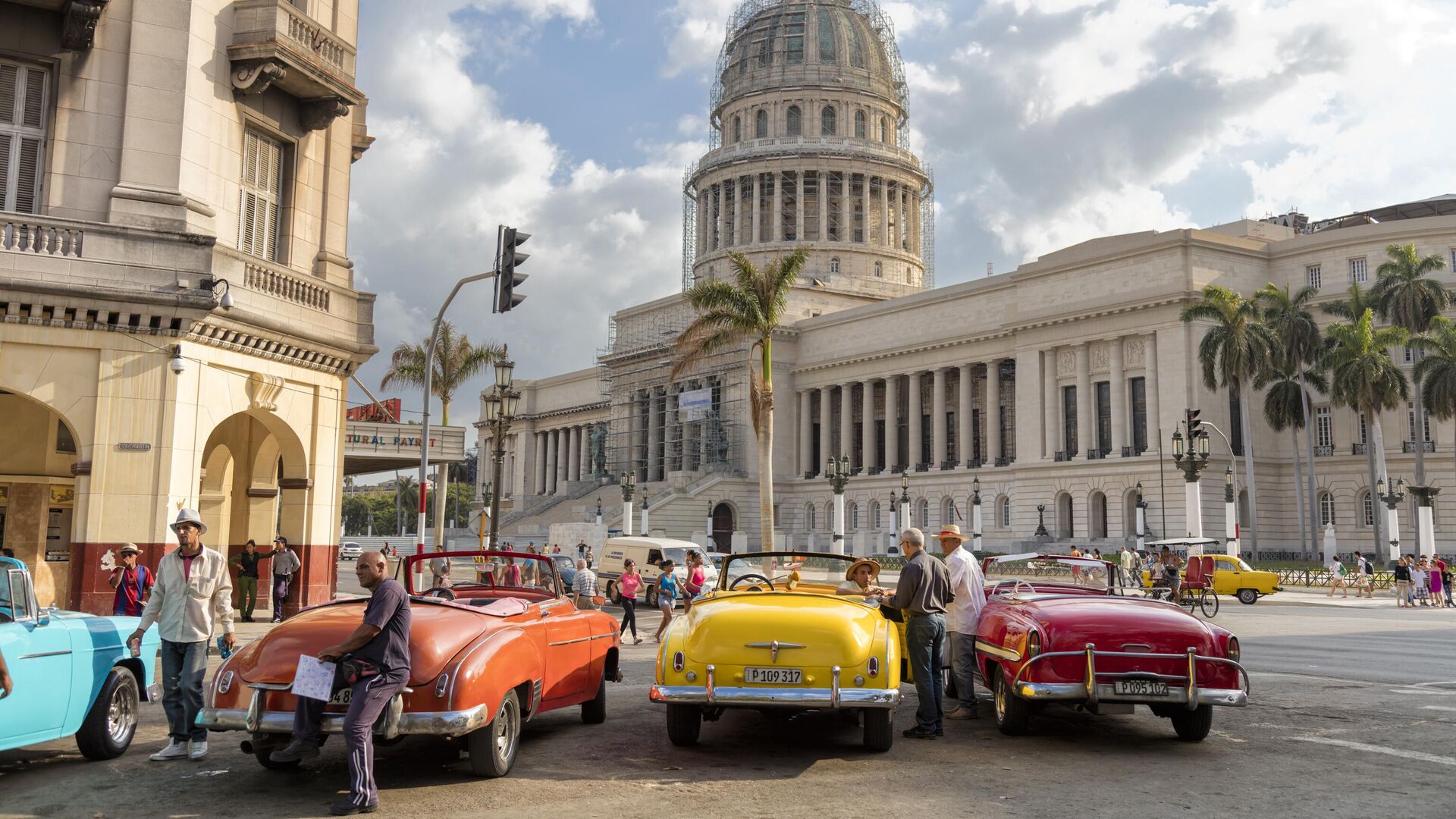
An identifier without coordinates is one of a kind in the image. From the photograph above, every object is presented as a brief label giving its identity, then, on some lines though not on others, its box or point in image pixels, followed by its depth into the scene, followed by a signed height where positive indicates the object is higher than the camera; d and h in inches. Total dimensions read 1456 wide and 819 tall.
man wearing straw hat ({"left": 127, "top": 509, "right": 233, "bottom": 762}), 361.7 -26.2
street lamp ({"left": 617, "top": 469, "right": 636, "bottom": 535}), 2444.6 +107.2
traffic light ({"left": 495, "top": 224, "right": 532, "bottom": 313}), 778.2 +184.1
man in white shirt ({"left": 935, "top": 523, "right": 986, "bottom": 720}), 451.8 -23.6
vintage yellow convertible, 359.3 -33.9
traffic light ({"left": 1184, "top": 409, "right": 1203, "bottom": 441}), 1543.7 +168.8
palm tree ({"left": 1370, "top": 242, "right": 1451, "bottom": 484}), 2105.1 +457.4
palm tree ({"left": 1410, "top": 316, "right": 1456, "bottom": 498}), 1994.3 +310.9
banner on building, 3265.3 +398.4
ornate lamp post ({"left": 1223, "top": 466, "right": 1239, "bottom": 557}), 1766.7 +47.9
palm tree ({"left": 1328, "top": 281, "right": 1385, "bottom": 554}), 2132.1 +445.4
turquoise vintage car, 318.7 -37.4
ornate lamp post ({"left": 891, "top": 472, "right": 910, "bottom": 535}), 2317.8 +96.5
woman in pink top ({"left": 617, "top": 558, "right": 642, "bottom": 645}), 810.8 -27.0
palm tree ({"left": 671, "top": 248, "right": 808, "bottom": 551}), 1428.4 +288.3
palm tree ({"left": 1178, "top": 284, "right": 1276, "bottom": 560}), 2064.5 +368.4
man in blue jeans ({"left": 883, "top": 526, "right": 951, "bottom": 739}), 406.6 -25.7
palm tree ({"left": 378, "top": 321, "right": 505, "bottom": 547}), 1755.7 +274.4
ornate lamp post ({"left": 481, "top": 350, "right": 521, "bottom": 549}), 1104.8 +131.6
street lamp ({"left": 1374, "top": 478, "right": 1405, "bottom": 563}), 1851.6 +61.6
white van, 1296.8 -7.8
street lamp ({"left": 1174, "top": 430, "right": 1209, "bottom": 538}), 1606.8 +111.6
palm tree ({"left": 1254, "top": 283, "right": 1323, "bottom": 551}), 2143.2 +396.2
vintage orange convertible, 313.6 -34.8
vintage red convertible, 381.4 -34.6
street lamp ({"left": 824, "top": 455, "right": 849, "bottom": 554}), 2031.3 +118.7
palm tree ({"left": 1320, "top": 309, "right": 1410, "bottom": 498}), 1995.6 +310.4
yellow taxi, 1424.7 -31.4
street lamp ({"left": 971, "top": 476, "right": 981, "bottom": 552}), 2380.7 +64.7
